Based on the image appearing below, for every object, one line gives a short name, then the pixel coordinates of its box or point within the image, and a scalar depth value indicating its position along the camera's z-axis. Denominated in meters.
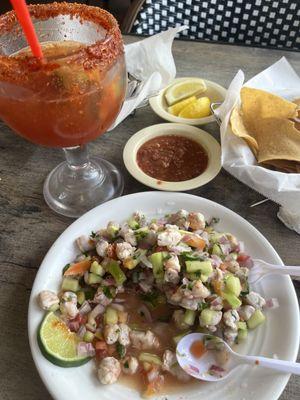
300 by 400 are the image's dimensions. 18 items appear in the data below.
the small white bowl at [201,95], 0.43
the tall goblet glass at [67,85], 0.29
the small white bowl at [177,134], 0.37
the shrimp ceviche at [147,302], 0.27
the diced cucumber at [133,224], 0.33
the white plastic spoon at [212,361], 0.25
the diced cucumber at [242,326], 0.28
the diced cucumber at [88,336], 0.28
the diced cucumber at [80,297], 0.30
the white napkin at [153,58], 0.48
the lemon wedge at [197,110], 0.45
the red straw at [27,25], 0.28
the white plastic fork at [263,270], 0.29
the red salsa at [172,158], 0.39
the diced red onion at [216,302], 0.27
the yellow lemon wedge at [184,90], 0.47
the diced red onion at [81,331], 0.28
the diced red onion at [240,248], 0.32
